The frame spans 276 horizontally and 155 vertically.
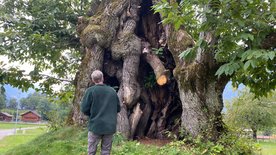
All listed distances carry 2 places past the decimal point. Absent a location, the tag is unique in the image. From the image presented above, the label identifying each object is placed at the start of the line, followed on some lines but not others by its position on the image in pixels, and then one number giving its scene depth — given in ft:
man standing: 14.24
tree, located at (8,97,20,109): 299.52
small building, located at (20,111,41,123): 272.51
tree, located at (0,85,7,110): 204.95
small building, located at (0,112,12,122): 267.27
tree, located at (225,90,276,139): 80.59
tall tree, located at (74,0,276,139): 13.21
